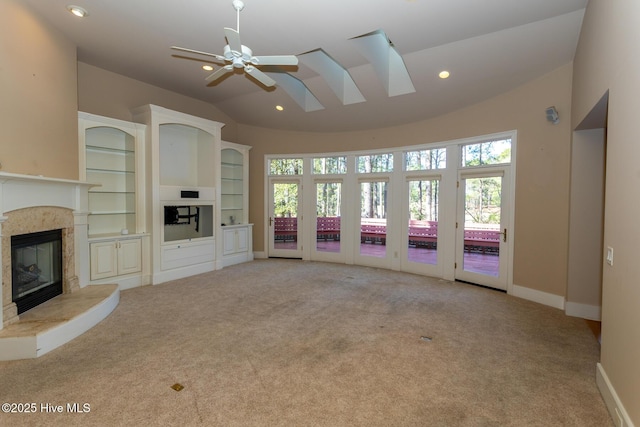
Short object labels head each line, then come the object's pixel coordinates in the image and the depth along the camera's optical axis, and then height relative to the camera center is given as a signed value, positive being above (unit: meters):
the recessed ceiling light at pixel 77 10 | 3.34 +2.13
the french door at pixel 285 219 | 7.18 -0.29
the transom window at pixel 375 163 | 6.20 +0.91
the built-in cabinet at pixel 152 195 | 4.68 +0.18
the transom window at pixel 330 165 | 6.74 +0.93
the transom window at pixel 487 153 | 4.68 +0.87
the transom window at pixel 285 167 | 7.16 +0.93
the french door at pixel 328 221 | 6.79 -0.32
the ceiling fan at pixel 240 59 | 2.75 +1.43
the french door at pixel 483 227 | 4.70 -0.31
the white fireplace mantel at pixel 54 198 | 2.91 +0.07
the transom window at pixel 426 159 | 5.50 +0.89
